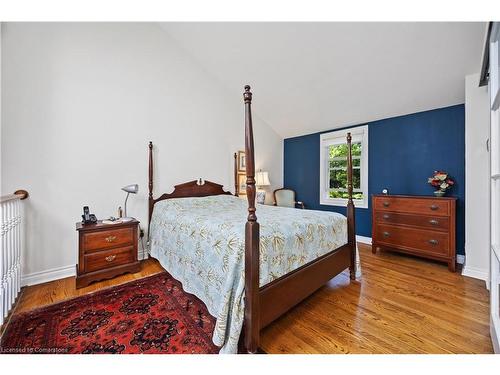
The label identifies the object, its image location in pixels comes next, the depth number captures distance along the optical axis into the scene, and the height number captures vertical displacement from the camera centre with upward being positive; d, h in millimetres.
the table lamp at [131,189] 2620 -12
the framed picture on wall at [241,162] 4039 +470
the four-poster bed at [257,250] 1329 -504
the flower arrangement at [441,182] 2824 +57
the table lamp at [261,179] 4280 +162
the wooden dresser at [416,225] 2639 -511
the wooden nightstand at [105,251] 2260 -687
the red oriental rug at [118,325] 1410 -1015
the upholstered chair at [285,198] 4625 -238
